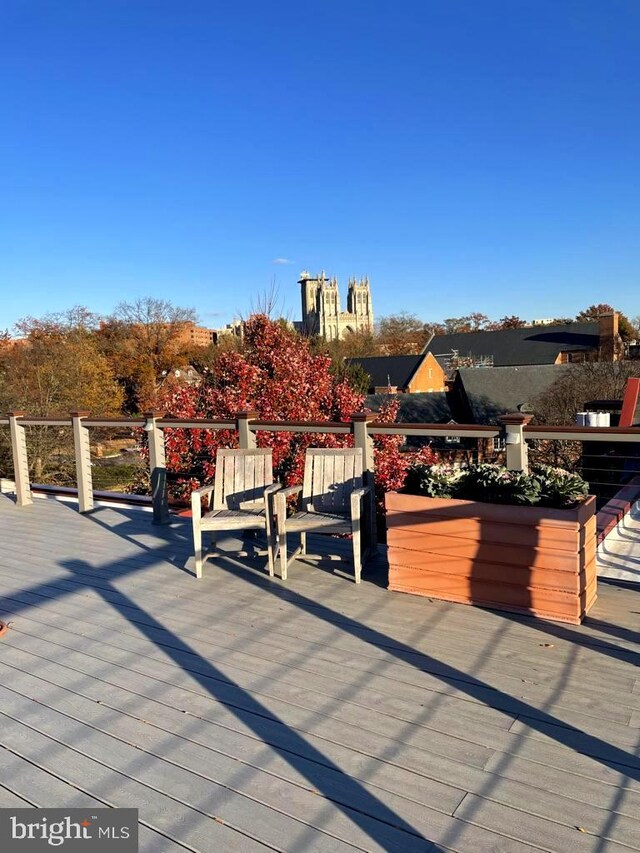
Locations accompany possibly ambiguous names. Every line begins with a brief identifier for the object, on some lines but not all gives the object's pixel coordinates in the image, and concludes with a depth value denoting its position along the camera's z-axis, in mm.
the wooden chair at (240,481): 4359
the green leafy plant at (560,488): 3186
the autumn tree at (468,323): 73250
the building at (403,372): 42531
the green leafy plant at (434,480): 3430
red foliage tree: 6598
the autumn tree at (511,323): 69312
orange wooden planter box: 2951
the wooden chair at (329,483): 4086
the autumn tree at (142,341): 35750
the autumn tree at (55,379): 14344
